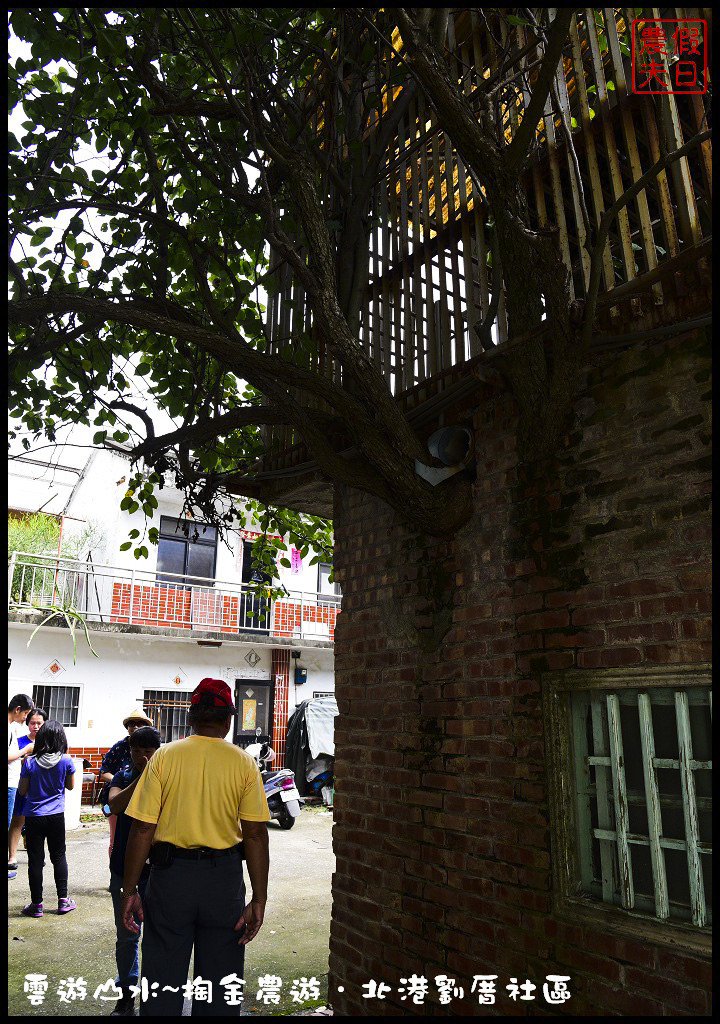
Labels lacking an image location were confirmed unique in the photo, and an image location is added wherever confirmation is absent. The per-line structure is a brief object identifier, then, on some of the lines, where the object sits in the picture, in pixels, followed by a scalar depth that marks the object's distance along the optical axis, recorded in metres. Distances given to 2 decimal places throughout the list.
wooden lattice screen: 3.07
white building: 16.16
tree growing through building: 3.09
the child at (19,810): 6.77
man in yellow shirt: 3.38
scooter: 11.83
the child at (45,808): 6.66
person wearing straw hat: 5.42
